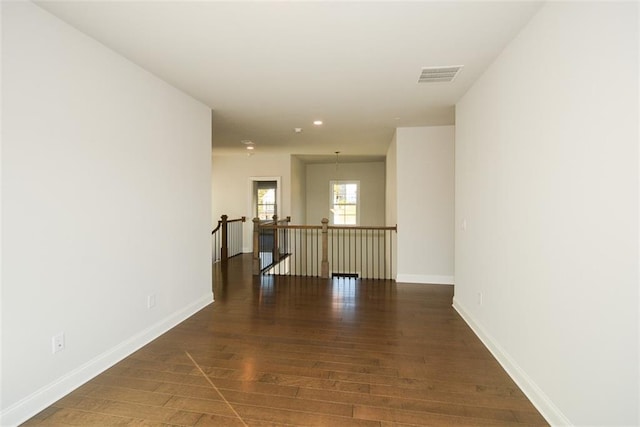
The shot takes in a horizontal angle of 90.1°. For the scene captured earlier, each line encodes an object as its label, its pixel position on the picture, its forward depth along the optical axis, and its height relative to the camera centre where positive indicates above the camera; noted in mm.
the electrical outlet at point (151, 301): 3051 -913
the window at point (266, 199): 8547 +217
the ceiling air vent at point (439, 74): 2889 +1259
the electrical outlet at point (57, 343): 2135 -923
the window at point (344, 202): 10273 +168
